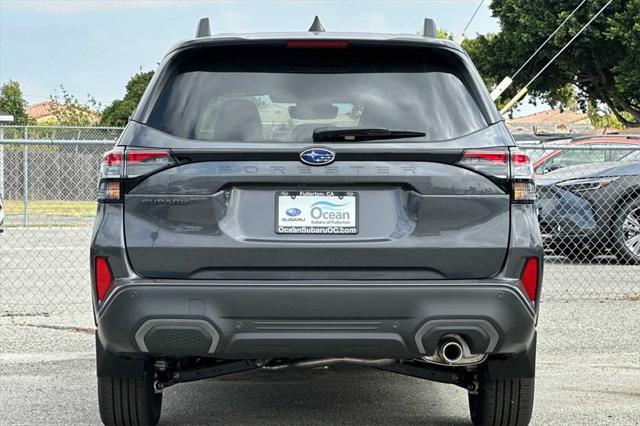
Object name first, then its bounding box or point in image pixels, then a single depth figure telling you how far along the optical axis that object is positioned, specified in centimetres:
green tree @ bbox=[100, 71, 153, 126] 5103
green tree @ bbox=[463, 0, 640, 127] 3516
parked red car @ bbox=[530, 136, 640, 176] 1359
